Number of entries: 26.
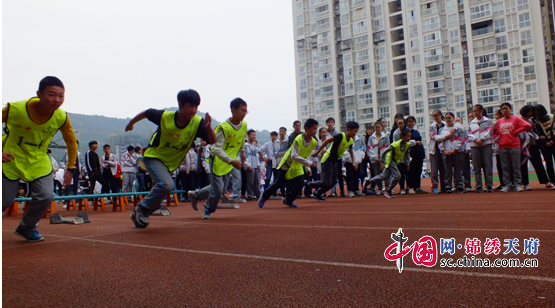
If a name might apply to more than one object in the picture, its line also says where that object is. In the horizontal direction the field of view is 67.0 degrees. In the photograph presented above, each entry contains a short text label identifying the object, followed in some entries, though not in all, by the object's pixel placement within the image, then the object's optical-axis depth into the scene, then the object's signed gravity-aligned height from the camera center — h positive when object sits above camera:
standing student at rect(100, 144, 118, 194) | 12.73 +0.52
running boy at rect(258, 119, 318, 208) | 8.12 +0.18
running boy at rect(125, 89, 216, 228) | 5.13 +0.54
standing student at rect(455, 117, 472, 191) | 9.94 +0.09
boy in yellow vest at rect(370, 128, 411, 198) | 9.75 +0.33
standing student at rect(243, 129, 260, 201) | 12.30 +0.35
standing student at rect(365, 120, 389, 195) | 11.27 +0.70
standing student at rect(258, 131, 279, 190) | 12.76 +0.77
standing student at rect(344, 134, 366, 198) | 11.43 +0.23
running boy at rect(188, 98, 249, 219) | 6.63 +0.51
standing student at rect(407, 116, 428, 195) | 10.69 +0.12
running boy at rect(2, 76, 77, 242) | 4.29 +0.52
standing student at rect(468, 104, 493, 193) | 9.42 +0.48
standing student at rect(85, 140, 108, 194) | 12.29 +0.61
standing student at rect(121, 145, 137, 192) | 13.60 +0.60
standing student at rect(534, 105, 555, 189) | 9.01 +0.57
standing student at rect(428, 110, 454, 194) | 10.27 +0.40
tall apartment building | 50.59 +15.41
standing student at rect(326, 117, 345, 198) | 11.56 +0.31
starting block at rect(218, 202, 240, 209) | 8.93 -0.56
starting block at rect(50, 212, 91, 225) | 6.84 -0.52
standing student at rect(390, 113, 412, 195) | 10.17 +0.27
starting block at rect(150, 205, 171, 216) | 7.97 -0.55
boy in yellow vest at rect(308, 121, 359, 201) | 8.80 +0.41
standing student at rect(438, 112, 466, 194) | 9.88 +0.39
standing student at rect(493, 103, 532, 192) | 8.95 +0.51
